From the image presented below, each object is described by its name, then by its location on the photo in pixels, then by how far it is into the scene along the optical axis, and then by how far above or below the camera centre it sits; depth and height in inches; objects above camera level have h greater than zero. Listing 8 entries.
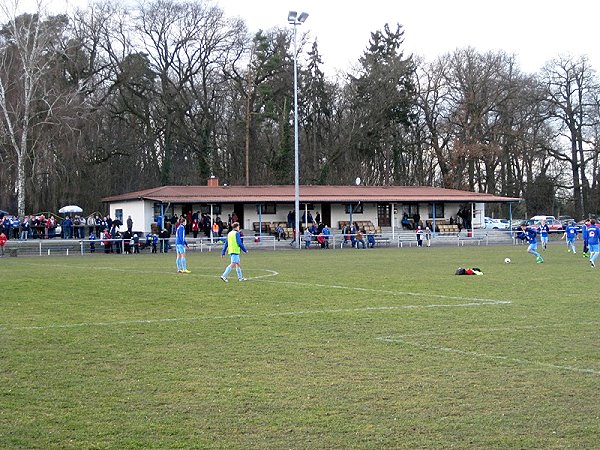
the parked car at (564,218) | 2964.6 +9.0
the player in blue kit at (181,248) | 1077.5 -18.7
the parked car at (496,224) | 2881.9 -3.4
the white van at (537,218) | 2963.8 +11.7
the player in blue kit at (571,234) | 1549.1 -24.1
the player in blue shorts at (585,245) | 1256.3 -39.4
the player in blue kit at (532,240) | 1290.8 -27.2
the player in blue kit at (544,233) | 1672.0 -22.4
